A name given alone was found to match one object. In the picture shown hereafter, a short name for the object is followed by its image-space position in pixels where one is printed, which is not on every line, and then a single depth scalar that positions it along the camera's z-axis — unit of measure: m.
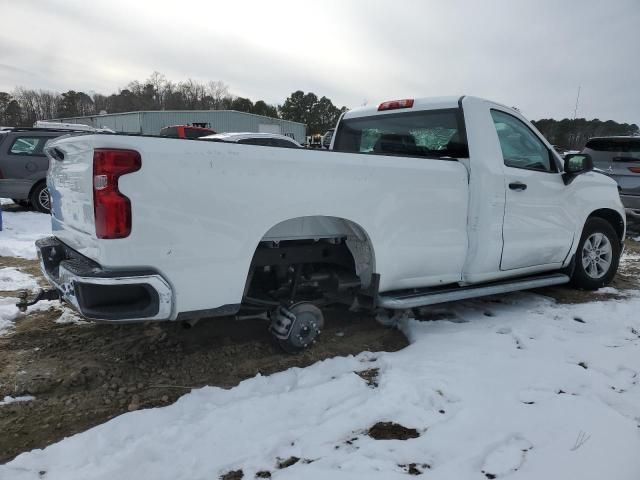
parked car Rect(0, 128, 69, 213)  9.48
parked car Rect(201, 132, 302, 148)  10.80
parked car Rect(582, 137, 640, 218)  8.67
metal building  45.81
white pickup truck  2.57
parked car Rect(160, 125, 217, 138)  18.87
